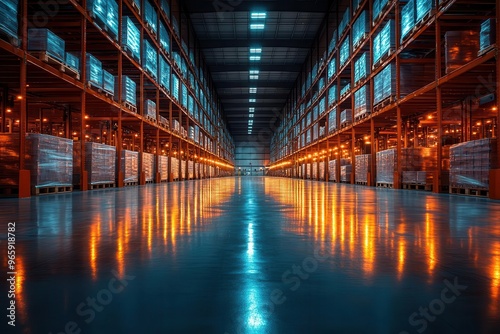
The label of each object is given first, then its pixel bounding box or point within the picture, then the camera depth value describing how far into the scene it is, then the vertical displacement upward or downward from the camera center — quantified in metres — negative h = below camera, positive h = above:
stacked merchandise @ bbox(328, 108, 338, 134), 19.53 +2.98
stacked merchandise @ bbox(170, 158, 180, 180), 19.81 +0.24
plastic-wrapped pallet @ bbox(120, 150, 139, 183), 12.47 +0.26
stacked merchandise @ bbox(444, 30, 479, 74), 8.96 +3.24
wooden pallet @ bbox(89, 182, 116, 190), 11.04 -0.44
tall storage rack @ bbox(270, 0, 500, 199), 8.21 +2.76
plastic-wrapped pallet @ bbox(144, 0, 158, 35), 14.55 +6.93
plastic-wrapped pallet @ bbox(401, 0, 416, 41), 10.59 +4.89
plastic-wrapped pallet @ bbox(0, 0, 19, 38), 6.56 +3.05
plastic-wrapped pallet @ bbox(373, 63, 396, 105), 11.84 +3.20
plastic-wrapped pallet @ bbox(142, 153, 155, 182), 14.96 +0.32
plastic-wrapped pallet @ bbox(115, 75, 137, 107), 12.33 +3.03
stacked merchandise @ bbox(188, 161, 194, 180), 25.18 +0.19
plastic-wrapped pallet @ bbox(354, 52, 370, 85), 14.70 +4.60
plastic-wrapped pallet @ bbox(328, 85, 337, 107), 19.74 +4.52
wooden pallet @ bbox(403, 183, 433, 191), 10.47 -0.48
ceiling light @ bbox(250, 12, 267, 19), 20.12 +9.31
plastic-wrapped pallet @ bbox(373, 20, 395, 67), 12.04 +4.83
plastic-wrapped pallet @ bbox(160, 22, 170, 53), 17.44 +7.01
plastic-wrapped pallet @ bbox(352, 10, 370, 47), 14.98 +6.49
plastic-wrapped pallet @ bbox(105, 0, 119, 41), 10.71 +4.96
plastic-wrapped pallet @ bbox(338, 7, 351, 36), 17.69 +8.10
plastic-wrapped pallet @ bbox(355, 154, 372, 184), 14.80 +0.22
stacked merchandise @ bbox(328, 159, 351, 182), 19.43 +0.30
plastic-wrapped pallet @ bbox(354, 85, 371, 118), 14.48 +3.06
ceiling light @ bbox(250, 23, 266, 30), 21.52 +9.26
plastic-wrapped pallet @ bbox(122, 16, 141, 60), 12.09 +4.97
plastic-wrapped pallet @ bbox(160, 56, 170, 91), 17.16 +5.13
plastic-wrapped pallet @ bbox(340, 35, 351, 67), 17.51 +6.34
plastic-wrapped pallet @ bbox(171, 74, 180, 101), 19.23 +4.96
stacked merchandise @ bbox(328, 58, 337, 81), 20.11 +6.20
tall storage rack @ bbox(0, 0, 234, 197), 7.14 +2.91
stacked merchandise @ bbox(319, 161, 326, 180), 23.61 +0.15
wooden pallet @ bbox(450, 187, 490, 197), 7.66 -0.49
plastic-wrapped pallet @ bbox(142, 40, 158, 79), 14.33 +4.97
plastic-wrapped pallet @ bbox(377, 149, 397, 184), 11.96 +0.24
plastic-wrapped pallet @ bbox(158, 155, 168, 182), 17.34 +0.29
